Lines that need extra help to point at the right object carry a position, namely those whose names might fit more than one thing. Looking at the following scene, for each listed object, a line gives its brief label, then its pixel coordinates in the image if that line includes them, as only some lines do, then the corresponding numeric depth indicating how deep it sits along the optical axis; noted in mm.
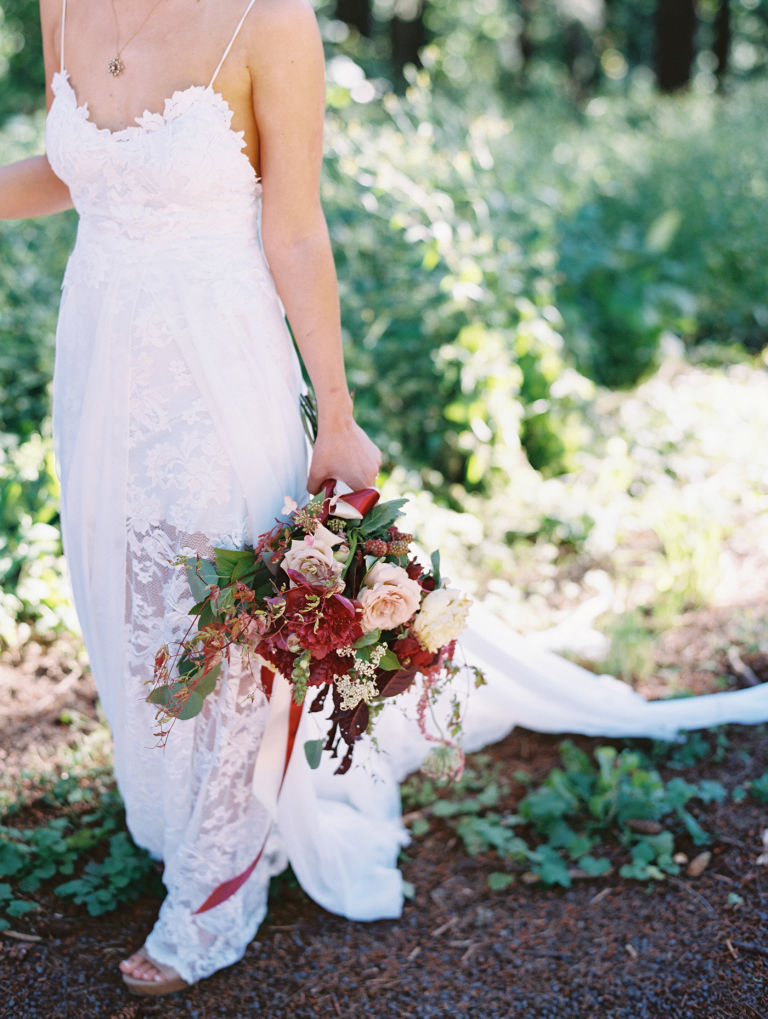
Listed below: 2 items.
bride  1771
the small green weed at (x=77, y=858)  2355
